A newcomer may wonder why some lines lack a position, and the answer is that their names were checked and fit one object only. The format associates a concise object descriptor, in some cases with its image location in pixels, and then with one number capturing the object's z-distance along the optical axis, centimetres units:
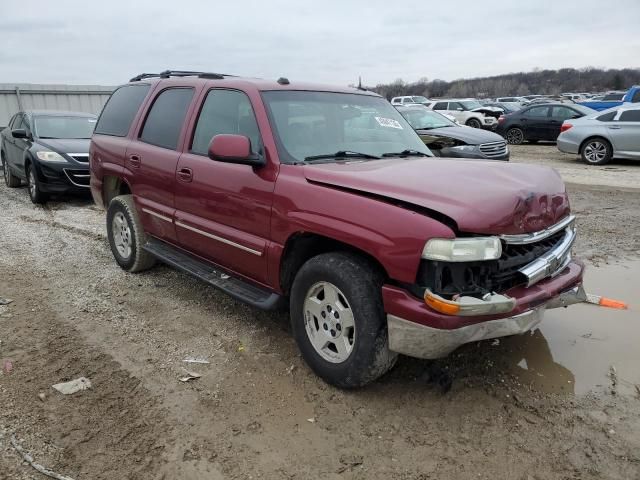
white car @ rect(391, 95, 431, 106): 3164
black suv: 914
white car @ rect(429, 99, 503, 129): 2266
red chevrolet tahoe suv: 274
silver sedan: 1291
